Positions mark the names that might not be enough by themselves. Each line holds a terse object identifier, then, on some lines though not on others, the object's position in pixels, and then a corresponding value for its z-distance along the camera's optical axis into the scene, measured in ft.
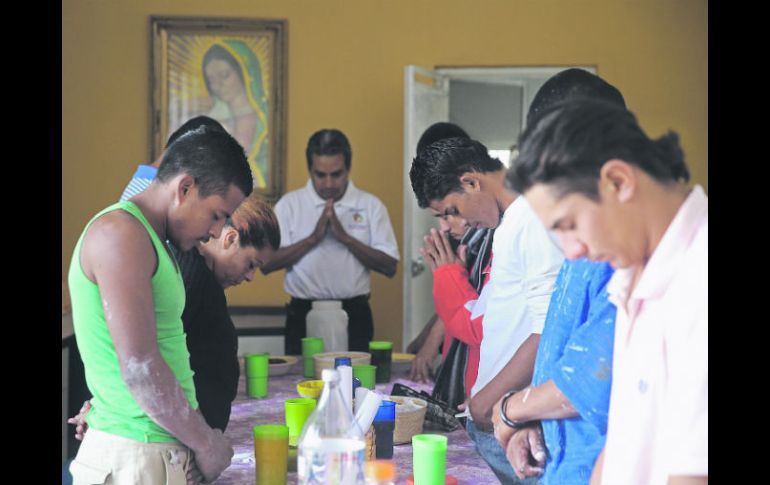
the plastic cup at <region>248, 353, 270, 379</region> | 8.30
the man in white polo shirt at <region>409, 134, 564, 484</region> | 6.05
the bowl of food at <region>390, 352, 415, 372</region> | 9.75
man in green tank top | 4.83
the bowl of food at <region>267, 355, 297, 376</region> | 9.43
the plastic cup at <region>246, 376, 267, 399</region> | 8.33
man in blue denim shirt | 4.30
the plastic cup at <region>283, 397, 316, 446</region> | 6.29
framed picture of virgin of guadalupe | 16.80
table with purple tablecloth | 5.73
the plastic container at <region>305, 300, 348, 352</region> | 10.09
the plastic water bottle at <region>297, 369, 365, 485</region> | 4.33
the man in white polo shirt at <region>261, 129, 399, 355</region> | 14.07
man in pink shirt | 3.35
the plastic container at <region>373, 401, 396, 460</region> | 5.96
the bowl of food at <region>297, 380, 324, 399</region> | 7.30
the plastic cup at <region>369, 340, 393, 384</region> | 9.08
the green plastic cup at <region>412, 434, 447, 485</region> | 5.17
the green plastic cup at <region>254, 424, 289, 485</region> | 5.38
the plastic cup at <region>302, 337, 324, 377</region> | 9.29
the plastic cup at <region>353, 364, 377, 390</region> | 8.19
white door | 15.67
